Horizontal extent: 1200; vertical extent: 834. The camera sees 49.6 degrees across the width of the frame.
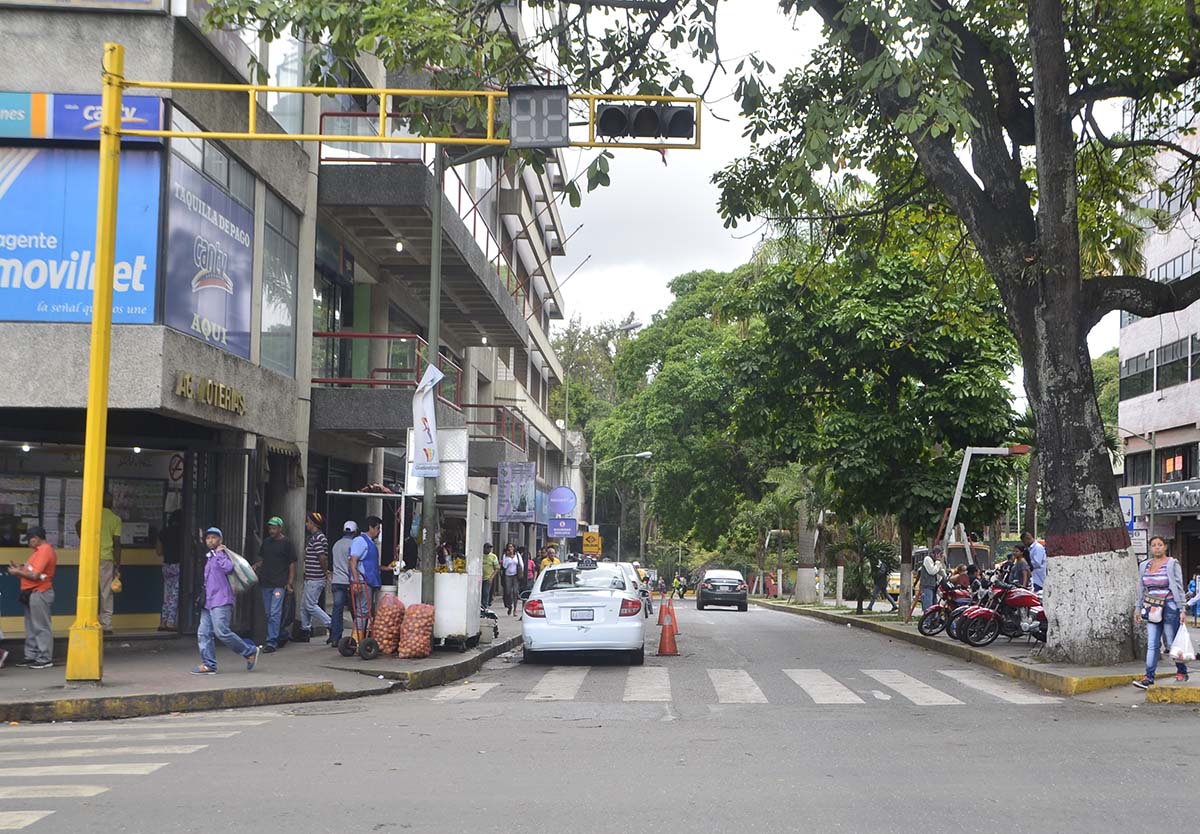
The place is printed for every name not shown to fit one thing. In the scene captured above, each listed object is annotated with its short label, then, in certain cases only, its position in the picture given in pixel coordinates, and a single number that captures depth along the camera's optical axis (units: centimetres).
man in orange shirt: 1486
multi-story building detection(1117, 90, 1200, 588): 4272
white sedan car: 1809
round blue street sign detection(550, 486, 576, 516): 4219
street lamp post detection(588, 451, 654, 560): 5840
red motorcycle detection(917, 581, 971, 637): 2252
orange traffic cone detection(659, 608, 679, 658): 2019
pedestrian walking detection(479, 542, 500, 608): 2999
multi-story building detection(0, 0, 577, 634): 1576
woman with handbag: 1436
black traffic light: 1310
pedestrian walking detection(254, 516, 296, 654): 1747
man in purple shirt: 1452
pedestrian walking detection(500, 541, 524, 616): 3338
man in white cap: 1831
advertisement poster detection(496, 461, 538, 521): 3303
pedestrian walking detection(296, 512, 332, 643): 1922
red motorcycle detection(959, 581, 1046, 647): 1994
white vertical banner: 1775
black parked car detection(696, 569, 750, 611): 4645
